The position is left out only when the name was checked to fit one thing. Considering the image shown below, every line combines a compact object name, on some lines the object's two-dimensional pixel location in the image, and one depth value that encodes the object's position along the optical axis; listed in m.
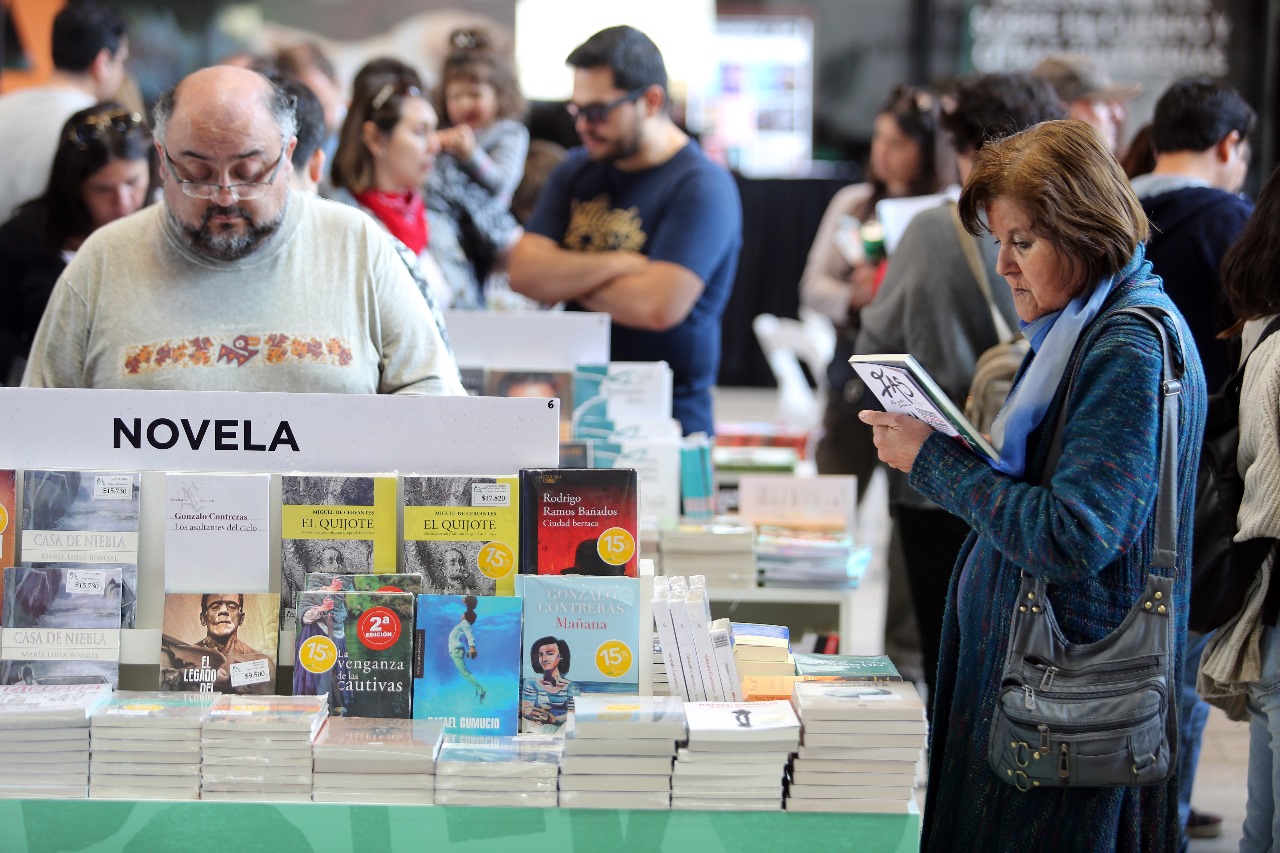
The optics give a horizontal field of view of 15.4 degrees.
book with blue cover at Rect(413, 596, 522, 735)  6.68
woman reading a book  6.59
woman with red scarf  8.88
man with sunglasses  8.39
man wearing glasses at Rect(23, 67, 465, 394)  7.18
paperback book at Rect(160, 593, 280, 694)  6.71
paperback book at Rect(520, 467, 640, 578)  6.73
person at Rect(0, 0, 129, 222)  8.97
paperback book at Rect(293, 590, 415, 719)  6.68
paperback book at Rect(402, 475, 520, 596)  6.73
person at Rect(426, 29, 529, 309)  10.23
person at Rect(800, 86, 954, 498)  10.37
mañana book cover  6.69
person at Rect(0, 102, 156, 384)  8.18
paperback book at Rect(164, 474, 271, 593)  6.73
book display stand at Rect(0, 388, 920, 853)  6.76
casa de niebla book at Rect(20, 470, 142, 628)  6.73
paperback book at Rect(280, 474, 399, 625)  6.73
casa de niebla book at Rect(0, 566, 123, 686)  6.72
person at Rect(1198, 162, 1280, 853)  7.13
